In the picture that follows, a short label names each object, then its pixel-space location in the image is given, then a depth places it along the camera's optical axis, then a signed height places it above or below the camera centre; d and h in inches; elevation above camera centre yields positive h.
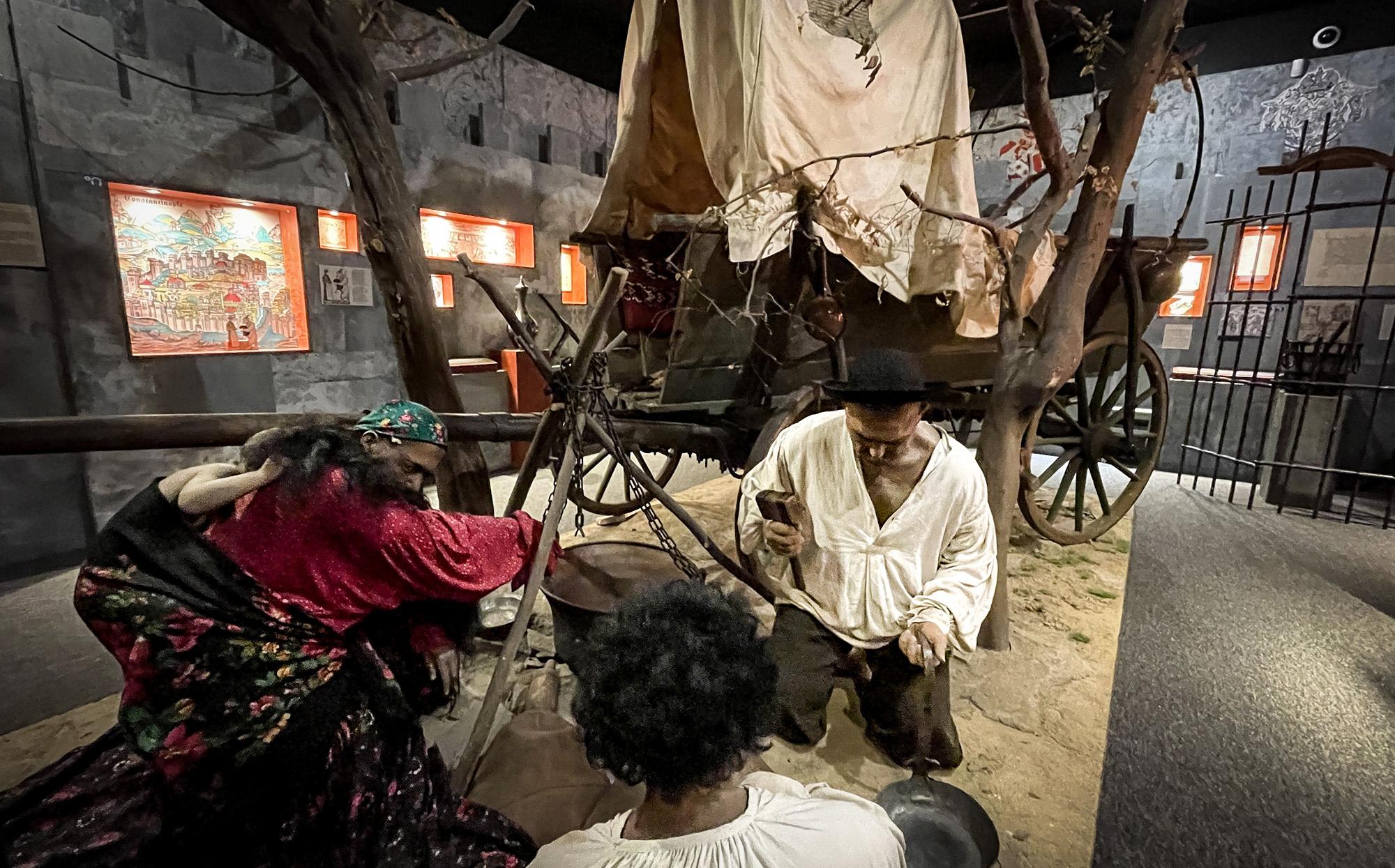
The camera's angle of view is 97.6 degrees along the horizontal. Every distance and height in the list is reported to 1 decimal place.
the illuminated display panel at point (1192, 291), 265.0 +24.2
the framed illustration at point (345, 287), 212.7 +12.9
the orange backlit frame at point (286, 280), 169.5 +12.7
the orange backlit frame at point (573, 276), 306.2 +26.9
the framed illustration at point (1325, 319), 232.7 +12.4
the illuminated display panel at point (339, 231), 209.2 +31.6
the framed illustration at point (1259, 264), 244.5 +35.0
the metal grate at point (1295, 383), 212.8 -12.0
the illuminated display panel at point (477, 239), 245.4 +37.1
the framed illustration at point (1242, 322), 256.8 +11.0
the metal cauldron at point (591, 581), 103.1 -46.9
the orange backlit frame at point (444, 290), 255.3 +15.0
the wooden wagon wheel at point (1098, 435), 179.8 -27.6
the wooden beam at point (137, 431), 70.8 -14.1
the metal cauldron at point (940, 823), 70.1 -58.3
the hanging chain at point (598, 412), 101.9 -13.8
